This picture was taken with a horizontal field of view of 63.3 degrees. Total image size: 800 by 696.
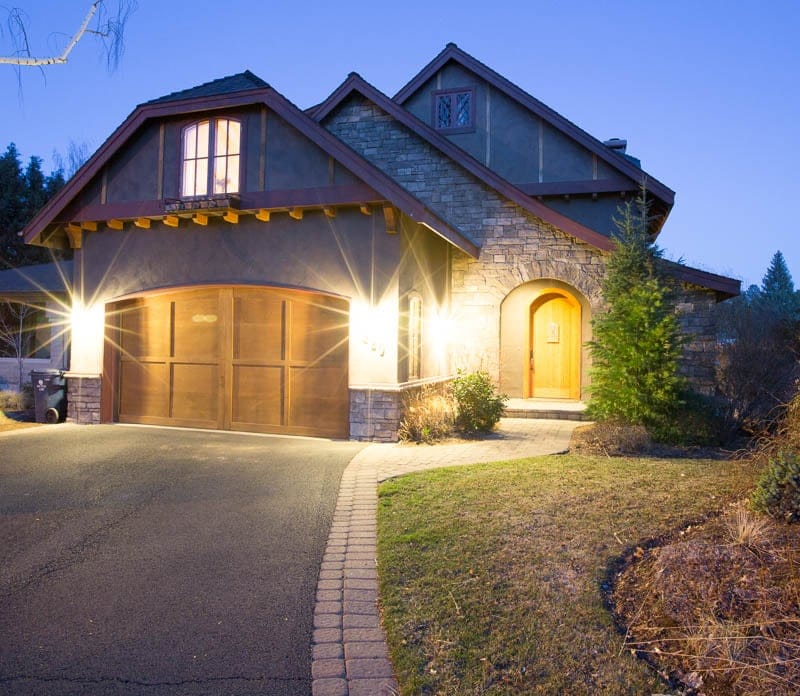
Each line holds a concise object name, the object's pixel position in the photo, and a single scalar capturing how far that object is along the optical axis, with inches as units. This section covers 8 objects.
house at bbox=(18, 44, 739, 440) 415.8
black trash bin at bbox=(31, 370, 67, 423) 483.8
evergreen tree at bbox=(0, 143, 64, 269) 1175.0
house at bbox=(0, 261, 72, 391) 567.7
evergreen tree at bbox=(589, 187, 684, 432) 391.5
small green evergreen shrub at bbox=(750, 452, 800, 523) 186.1
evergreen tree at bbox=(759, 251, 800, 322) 1419.4
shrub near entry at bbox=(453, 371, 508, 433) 439.8
